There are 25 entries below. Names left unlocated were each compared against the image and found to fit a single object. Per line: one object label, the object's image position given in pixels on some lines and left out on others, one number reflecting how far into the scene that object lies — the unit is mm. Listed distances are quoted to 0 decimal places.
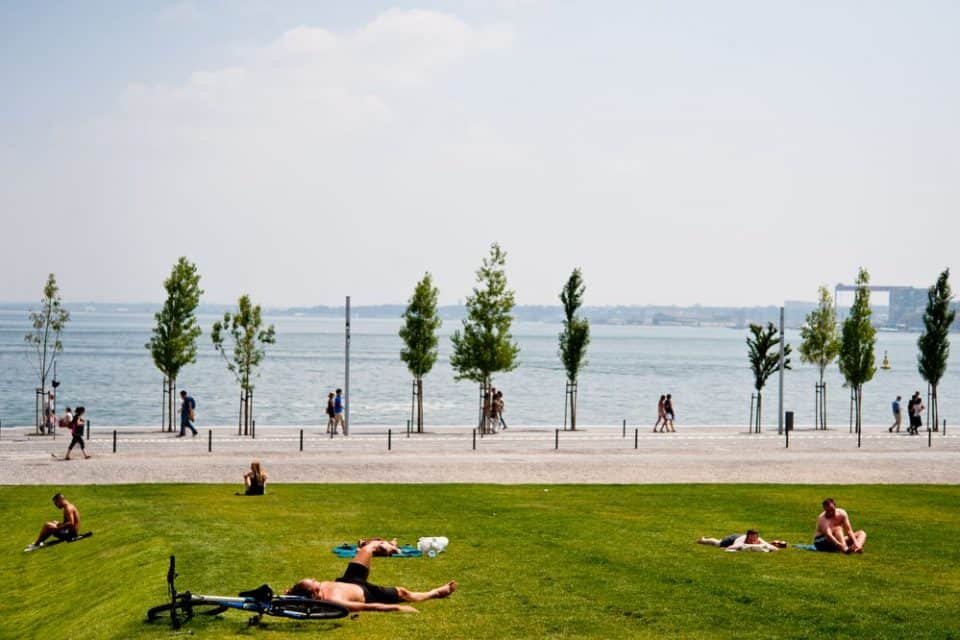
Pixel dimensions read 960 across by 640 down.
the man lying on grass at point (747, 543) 19938
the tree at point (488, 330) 51156
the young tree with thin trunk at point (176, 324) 49625
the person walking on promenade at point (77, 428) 34594
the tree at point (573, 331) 53562
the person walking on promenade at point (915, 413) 50244
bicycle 14812
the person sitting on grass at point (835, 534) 19969
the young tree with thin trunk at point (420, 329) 52531
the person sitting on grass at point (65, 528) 23234
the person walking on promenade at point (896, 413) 51381
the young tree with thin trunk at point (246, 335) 50344
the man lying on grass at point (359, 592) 15273
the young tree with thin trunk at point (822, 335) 58844
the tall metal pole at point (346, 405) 46656
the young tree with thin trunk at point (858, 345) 55562
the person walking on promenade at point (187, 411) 44250
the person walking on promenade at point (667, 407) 51281
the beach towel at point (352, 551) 19250
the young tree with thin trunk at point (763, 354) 57719
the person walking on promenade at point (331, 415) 46344
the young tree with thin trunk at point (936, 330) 55000
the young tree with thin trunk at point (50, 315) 49000
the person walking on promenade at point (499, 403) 50594
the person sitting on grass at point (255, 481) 27625
